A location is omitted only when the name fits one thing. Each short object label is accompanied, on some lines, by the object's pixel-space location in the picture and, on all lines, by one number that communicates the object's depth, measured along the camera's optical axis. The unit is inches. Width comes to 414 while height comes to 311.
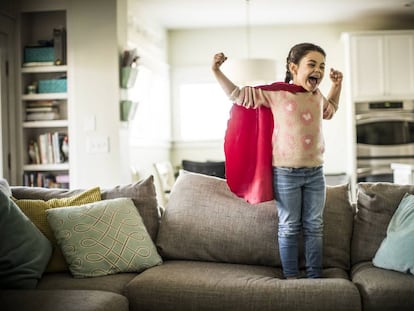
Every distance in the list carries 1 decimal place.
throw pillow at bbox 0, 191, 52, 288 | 93.0
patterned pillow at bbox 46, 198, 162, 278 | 99.4
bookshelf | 200.4
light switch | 197.5
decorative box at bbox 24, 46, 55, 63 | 201.8
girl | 100.5
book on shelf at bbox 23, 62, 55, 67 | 200.5
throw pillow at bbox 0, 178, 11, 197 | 106.1
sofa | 87.7
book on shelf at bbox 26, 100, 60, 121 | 201.6
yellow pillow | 102.8
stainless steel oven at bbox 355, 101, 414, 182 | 266.7
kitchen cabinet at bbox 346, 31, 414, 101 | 270.5
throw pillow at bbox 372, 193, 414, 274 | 94.6
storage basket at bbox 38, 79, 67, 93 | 200.5
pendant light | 202.2
